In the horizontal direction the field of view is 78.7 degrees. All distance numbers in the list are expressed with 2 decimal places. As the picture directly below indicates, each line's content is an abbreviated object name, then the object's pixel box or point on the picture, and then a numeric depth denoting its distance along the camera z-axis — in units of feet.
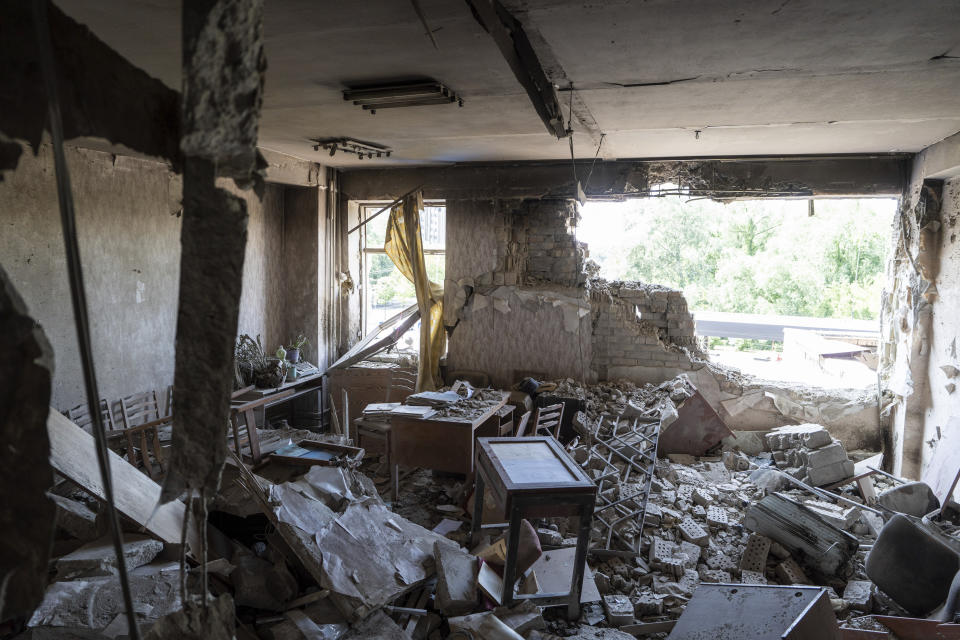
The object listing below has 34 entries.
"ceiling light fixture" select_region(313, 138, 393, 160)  19.75
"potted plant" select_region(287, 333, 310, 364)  24.53
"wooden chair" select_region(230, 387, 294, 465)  15.99
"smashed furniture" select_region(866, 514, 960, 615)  12.29
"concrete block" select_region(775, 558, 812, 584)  14.08
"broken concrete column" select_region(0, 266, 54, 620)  3.59
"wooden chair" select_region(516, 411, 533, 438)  19.10
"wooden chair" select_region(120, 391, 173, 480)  14.64
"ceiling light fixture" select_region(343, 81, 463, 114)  12.76
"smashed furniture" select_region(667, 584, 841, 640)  9.53
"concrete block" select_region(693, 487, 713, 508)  17.80
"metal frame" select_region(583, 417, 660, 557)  15.28
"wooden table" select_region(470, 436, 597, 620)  11.92
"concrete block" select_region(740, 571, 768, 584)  14.11
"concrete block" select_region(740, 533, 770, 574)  14.48
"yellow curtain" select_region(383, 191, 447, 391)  24.75
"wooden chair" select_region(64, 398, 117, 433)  16.75
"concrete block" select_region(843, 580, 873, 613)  13.05
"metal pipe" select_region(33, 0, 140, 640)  3.42
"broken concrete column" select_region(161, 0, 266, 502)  3.75
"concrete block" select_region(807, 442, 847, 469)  18.92
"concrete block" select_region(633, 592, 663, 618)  12.70
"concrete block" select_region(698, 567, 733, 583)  14.26
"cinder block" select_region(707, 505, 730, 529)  16.64
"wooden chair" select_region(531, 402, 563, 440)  19.45
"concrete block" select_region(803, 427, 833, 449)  20.04
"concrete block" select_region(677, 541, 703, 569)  14.73
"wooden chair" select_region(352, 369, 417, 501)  18.61
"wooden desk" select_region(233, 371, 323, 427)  21.11
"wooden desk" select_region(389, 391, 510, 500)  17.52
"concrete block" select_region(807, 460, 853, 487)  18.83
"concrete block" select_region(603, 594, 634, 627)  12.33
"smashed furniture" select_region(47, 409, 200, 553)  8.13
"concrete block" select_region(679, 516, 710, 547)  15.62
